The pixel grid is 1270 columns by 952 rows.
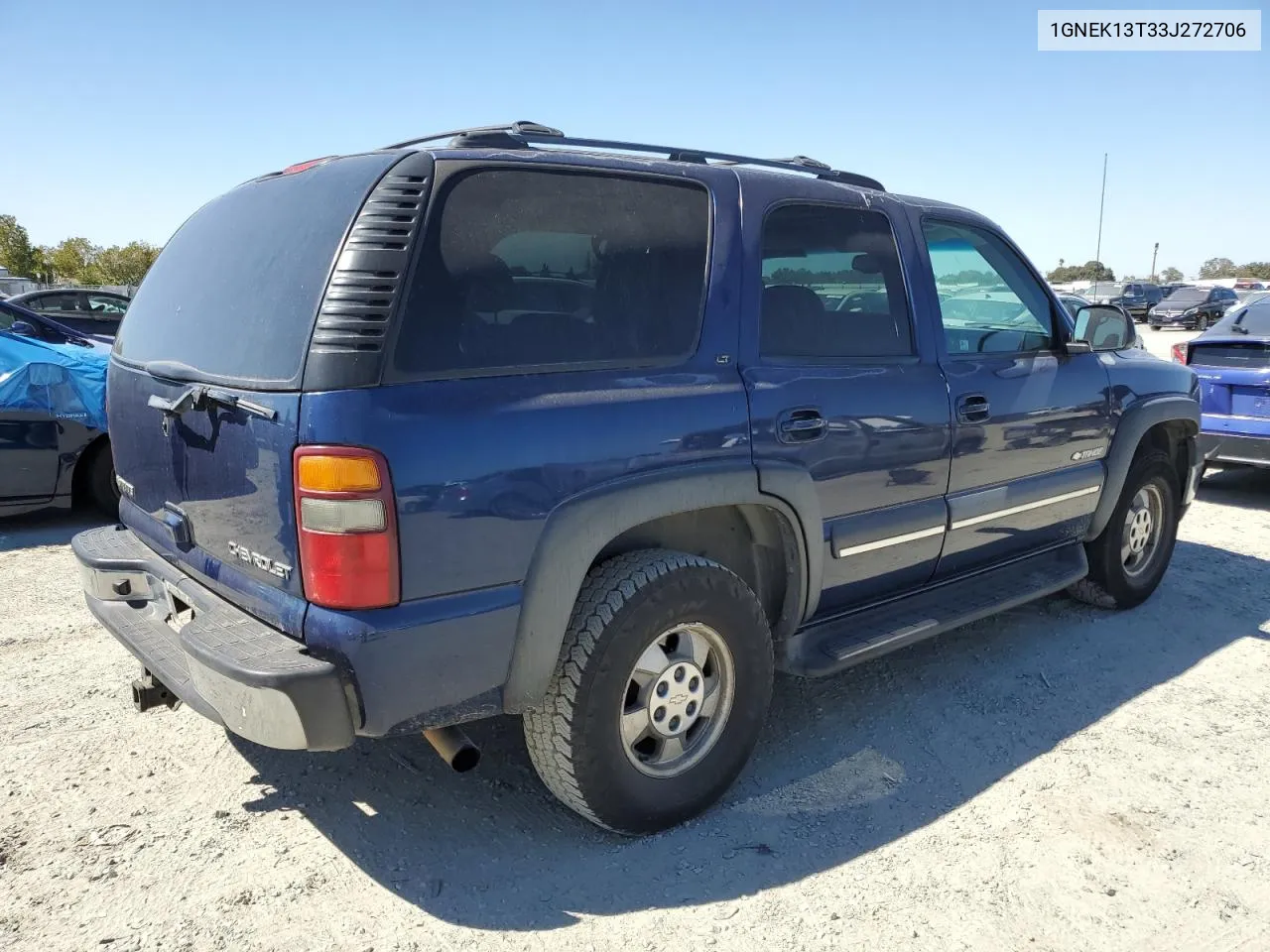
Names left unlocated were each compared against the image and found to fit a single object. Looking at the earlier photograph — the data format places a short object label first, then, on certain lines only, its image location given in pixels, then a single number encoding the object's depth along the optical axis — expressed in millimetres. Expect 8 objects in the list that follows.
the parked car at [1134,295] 36844
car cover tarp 5594
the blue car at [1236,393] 6848
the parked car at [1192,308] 30938
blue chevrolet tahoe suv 2160
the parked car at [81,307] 11383
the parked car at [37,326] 7699
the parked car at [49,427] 5586
